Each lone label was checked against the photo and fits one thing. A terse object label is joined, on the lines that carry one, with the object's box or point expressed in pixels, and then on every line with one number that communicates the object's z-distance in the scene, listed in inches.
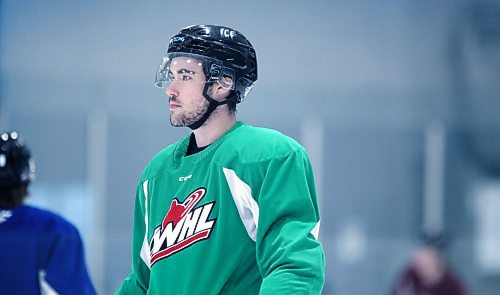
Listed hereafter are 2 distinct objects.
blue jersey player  450.3
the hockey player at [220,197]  399.6
